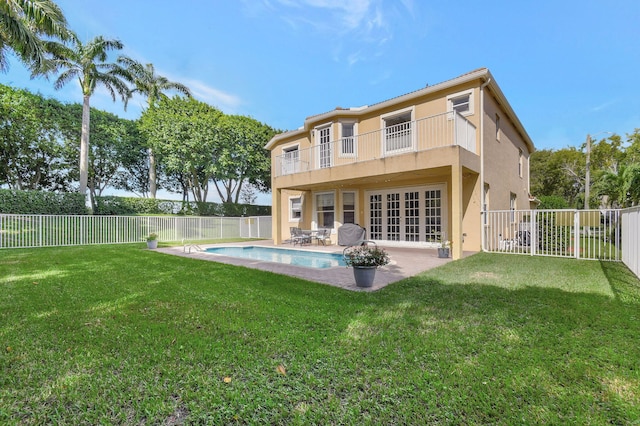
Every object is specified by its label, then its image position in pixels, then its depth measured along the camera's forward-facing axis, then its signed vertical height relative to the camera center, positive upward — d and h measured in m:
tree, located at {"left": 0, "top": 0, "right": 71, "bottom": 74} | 10.34 +7.31
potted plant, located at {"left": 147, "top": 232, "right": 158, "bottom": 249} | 12.95 -1.32
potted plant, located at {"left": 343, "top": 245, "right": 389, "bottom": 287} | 5.58 -1.01
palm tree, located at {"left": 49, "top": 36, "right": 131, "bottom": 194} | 17.43 +9.23
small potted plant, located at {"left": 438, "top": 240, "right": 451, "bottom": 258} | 9.26 -1.22
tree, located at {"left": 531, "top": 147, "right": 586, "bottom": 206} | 28.97 +4.27
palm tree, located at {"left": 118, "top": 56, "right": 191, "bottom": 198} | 21.56 +10.53
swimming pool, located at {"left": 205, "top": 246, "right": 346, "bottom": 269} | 10.15 -1.78
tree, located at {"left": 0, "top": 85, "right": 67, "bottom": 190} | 18.11 +5.01
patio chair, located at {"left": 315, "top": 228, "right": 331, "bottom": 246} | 14.71 -1.18
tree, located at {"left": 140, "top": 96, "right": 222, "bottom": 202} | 22.78 +6.31
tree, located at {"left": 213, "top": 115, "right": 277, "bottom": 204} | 23.78 +5.24
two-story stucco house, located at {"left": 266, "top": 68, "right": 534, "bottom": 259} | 10.03 +1.79
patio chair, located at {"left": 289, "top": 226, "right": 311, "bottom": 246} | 14.48 -1.23
